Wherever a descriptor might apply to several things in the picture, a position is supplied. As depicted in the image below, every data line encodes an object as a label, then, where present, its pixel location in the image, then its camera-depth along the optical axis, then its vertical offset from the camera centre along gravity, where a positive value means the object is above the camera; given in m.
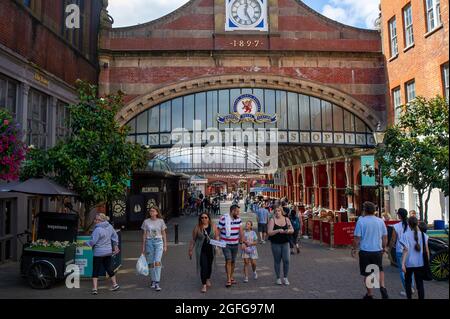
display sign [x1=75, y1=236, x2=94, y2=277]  8.59 -1.49
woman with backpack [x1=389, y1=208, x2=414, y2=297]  6.89 -0.80
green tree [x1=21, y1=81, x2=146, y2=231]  9.35 +1.02
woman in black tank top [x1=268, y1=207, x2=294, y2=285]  7.87 -0.98
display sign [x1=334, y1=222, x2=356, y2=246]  13.62 -1.61
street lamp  13.84 +2.04
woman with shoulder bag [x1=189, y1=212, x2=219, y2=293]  7.49 -1.06
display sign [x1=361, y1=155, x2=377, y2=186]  15.55 +0.63
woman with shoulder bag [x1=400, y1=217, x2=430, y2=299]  6.28 -1.11
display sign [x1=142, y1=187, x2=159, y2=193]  22.28 +0.31
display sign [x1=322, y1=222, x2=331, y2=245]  13.95 -1.58
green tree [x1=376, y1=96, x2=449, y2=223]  10.00 +1.22
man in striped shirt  7.93 -0.90
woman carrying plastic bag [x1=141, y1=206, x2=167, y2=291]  7.81 -1.02
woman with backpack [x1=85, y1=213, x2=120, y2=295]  7.49 -1.06
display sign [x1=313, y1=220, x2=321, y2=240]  15.24 -1.57
